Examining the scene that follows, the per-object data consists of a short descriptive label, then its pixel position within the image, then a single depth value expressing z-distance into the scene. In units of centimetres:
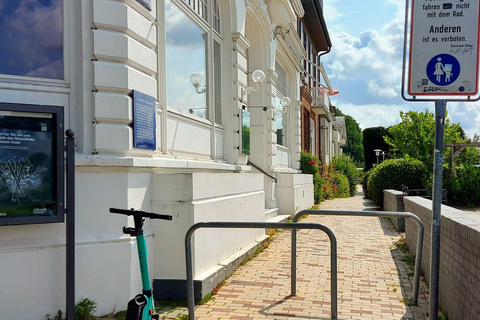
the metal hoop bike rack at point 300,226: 466
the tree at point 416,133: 2925
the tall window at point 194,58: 764
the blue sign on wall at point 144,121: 561
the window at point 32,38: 507
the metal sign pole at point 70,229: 462
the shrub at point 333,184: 2478
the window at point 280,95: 1574
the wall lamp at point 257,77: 1117
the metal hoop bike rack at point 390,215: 568
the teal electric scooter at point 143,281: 365
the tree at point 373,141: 6028
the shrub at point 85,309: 489
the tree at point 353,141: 10794
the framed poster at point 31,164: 455
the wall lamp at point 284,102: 1494
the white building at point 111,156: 495
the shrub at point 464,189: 1919
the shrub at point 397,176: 1788
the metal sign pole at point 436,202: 409
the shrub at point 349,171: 3212
